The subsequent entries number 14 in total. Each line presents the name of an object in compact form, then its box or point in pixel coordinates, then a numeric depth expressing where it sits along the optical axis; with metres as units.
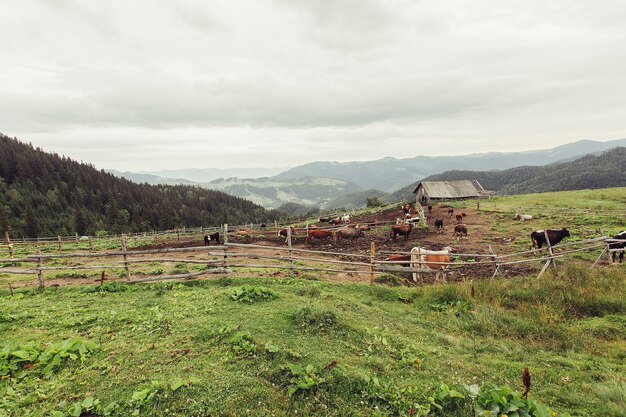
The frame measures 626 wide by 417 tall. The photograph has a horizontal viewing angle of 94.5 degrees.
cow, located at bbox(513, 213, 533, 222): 26.72
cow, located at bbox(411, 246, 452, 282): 12.89
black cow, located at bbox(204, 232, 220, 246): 26.38
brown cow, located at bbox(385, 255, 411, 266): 13.87
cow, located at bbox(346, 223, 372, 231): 25.87
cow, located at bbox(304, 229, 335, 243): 22.88
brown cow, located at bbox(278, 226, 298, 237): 26.58
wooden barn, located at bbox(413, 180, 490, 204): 51.43
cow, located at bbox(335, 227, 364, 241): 23.64
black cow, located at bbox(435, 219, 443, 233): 24.62
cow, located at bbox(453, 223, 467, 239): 20.72
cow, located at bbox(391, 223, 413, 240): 21.52
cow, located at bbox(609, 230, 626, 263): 12.75
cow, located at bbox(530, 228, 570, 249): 16.61
